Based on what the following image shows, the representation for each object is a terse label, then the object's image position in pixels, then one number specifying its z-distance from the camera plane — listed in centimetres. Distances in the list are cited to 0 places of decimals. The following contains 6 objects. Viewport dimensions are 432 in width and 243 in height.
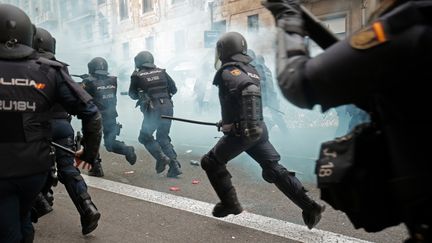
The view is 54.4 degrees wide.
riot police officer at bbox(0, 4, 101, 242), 208
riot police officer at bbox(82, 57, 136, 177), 601
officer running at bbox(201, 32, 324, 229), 341
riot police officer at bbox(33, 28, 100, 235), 338
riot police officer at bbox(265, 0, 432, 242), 112
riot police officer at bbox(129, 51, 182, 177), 595
